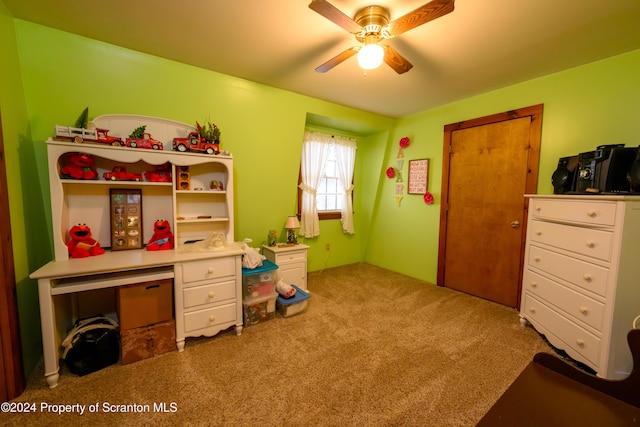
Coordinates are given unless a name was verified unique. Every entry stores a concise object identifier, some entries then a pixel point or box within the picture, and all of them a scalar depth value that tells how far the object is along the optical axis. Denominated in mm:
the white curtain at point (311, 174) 3488
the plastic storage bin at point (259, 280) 2289
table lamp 3062
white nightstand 2838
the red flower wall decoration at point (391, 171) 3811
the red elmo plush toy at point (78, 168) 1842
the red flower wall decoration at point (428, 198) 3326
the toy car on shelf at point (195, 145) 2145
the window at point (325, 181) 3520
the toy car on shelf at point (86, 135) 1763
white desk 1516
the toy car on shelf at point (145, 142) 1964
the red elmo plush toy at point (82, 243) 1842
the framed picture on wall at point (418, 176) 3396
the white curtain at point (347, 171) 3857
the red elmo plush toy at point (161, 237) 2125
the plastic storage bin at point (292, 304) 2420
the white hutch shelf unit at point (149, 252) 1633
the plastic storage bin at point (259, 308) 2256
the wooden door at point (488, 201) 2561
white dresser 1528
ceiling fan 1273
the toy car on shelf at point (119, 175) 1971
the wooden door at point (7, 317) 1382
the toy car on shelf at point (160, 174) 2145
